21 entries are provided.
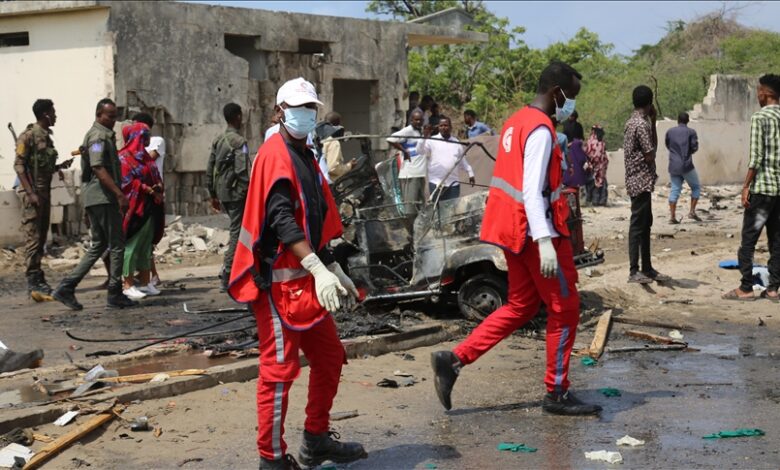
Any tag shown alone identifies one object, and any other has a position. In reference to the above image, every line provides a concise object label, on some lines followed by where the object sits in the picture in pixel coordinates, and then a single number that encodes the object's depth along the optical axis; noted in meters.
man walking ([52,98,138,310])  9.42
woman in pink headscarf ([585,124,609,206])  18.78
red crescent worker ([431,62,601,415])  5.79
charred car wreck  8.51
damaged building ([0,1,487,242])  15.28
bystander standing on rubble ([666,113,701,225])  16.53
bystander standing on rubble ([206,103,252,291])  9.84
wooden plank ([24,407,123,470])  5.09
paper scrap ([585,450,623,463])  5.08
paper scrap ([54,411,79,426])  5.63
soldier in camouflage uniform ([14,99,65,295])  10.36
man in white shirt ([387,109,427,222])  12.06
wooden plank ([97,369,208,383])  6.48
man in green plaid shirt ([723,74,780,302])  9.31
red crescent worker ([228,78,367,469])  4.71
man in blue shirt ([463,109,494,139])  16.25
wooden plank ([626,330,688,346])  7.98
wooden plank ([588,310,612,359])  7.59
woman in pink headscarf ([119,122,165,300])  10.45
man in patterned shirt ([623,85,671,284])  10.01
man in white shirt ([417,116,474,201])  12.73
